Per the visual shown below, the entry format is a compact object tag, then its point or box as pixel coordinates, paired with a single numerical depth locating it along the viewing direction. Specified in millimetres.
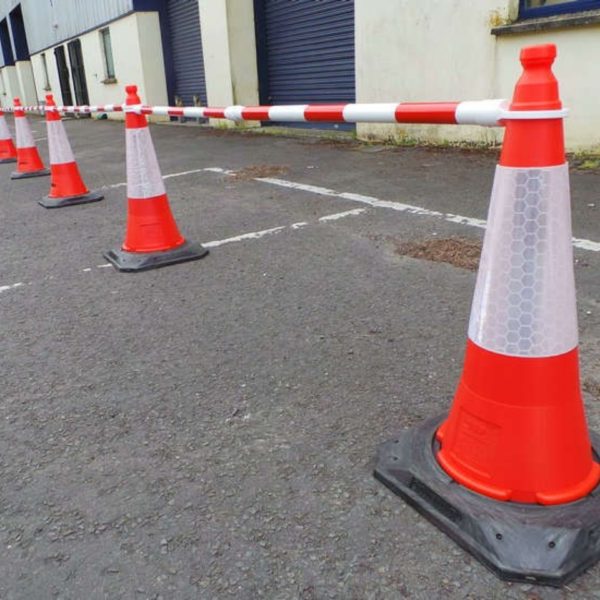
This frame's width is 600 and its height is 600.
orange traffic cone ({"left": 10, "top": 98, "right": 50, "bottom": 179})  8977
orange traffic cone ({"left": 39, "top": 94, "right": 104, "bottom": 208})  6496
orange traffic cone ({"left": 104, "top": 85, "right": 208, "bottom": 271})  4305
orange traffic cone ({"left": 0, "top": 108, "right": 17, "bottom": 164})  11289
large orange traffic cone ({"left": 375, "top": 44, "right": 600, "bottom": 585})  1601
